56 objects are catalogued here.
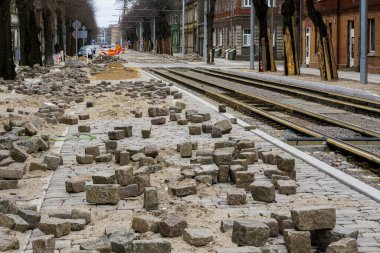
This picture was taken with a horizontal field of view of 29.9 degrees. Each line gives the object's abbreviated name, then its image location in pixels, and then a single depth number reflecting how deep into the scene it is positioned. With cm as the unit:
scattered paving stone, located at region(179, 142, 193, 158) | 964
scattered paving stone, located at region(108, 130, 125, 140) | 1136
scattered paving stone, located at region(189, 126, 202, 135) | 1203
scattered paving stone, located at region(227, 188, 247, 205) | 682
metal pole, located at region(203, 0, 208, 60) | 6588
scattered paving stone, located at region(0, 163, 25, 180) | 796
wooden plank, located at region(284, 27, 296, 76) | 3628
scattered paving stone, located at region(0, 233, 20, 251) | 529
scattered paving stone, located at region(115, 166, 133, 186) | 742
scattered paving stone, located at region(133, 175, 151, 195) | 730
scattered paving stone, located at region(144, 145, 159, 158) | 914
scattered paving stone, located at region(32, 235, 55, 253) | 515
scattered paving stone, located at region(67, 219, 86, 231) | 591
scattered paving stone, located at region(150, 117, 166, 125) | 1362
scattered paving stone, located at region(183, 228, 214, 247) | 545
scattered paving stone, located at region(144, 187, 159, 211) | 662
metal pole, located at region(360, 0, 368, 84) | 2744
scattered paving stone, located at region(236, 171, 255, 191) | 753
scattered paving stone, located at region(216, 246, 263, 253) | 497
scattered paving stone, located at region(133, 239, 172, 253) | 501
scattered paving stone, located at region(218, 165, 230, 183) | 789
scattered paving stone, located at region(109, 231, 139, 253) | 515
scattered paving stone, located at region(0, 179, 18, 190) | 774
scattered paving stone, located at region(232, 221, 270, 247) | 534
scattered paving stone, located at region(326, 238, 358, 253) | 494
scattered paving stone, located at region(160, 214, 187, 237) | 564
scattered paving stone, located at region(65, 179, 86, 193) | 746
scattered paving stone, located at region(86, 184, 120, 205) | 687
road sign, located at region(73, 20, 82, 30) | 5426
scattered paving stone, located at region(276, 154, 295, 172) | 809
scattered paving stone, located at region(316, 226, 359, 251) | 530
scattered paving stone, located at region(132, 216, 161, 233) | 580
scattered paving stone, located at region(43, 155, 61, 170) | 883
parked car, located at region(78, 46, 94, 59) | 7522
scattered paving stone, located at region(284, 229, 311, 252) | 518
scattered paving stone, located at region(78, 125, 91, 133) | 1265
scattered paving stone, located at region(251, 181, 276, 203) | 686
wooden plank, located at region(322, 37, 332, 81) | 3010
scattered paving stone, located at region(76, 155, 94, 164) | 919
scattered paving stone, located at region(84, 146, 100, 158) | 952
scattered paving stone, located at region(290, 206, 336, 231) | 531
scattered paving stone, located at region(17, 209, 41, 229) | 599
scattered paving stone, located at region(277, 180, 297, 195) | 727
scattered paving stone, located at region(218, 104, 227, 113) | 1622
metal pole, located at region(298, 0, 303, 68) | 5412
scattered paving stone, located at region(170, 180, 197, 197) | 721
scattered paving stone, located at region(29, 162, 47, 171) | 865
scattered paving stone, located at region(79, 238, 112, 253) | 519
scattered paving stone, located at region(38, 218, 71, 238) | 573
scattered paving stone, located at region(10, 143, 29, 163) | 903
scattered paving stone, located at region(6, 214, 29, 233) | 588
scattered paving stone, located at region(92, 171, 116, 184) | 727
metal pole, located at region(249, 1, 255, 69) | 4804
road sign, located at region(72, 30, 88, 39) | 6177
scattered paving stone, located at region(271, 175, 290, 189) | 770
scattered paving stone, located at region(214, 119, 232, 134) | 1194
